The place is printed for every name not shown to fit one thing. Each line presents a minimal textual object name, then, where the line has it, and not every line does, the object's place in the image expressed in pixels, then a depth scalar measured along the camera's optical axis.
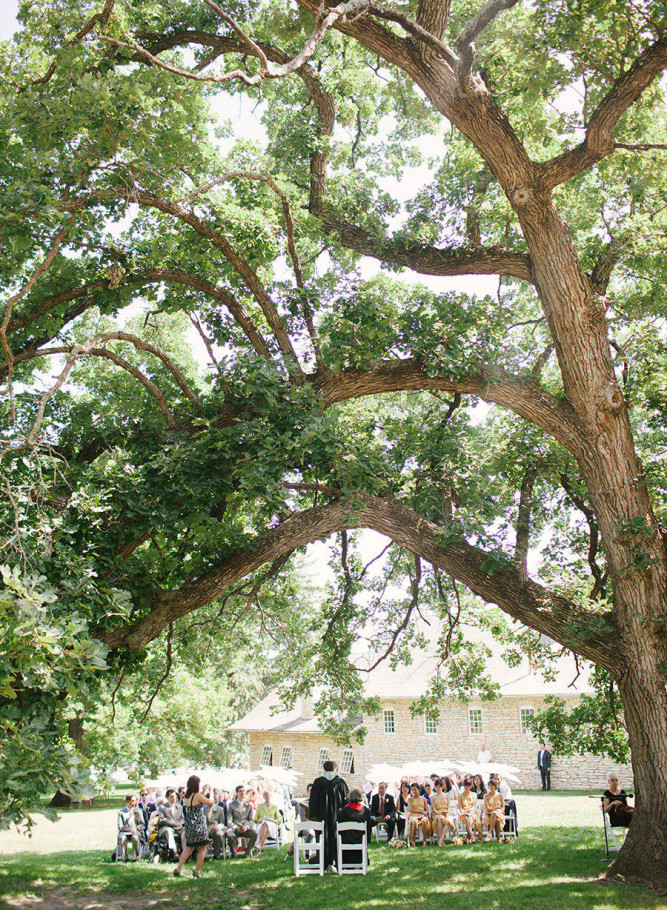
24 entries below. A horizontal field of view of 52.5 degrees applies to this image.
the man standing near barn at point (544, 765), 24.70
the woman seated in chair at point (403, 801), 15.23
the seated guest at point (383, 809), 14.88
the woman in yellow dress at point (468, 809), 13.85
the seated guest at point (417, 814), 14.02
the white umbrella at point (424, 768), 17.42
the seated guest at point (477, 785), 16.09
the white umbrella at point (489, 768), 17.09
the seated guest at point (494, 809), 13.51
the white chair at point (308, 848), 9.73
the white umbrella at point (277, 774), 18.11
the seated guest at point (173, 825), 12.63
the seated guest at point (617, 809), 10.07
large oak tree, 7.65
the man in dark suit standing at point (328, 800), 9.69
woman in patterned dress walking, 10.15
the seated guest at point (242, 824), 13.34
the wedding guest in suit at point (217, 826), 13.02
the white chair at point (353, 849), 9.49
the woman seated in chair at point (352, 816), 9.78
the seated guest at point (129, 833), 12.49
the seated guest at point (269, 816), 15.16
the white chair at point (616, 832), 10.13
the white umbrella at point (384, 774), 17.41
